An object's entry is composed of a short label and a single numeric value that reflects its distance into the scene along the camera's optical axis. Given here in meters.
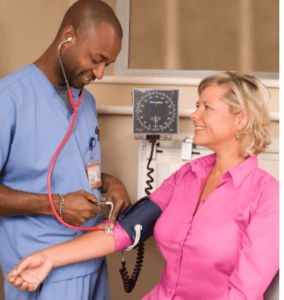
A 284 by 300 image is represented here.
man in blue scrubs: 0.96
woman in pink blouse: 0.87
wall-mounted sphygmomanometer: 1.29
